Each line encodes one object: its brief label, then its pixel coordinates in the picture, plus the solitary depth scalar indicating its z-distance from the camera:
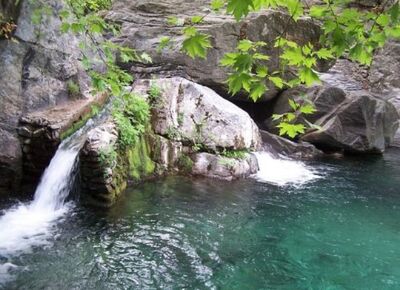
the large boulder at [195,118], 9.97
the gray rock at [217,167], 9.84
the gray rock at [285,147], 12.87
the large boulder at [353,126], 13.98
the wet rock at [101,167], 7.43
